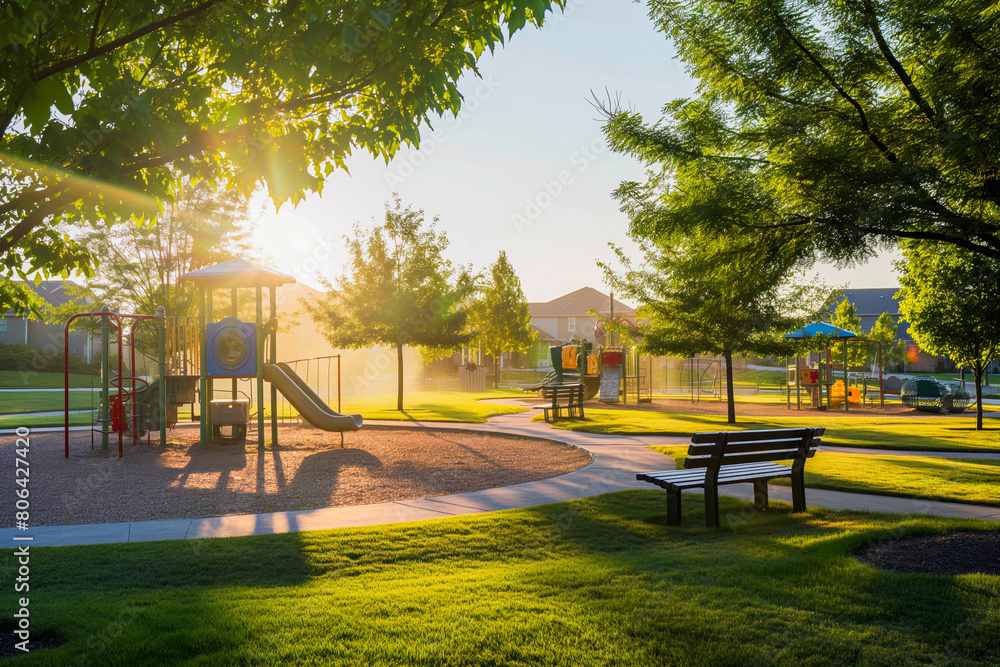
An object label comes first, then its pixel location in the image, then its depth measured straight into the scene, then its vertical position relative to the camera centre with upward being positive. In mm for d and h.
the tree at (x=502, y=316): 45188 +2589
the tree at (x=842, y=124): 4887 +1883
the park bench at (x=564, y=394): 18562 -1224
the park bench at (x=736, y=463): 6691 -1163
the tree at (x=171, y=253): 25484 +4200
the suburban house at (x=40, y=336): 54812 +1711
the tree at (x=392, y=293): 22953 +2146
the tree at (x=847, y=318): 43281 +2233
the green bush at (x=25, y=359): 43562 -193
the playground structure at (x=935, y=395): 25125 -1724
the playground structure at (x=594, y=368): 27016 -631
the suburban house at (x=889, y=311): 67688 +4122
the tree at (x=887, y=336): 46594 +1113
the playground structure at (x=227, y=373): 13477 -395
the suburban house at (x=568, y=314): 77688 +4721
